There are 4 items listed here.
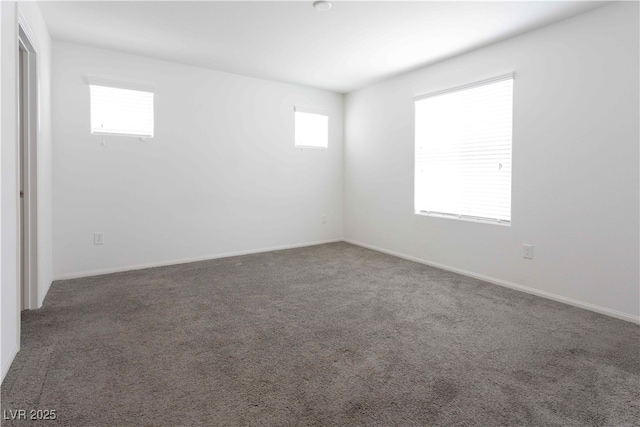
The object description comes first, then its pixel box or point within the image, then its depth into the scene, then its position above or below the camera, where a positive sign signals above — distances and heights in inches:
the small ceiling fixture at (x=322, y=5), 114.2 +64.4
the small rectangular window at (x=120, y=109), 156.8 +42.3
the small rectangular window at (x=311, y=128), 219.9 +47.6
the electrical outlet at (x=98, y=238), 158.4 -16.5
